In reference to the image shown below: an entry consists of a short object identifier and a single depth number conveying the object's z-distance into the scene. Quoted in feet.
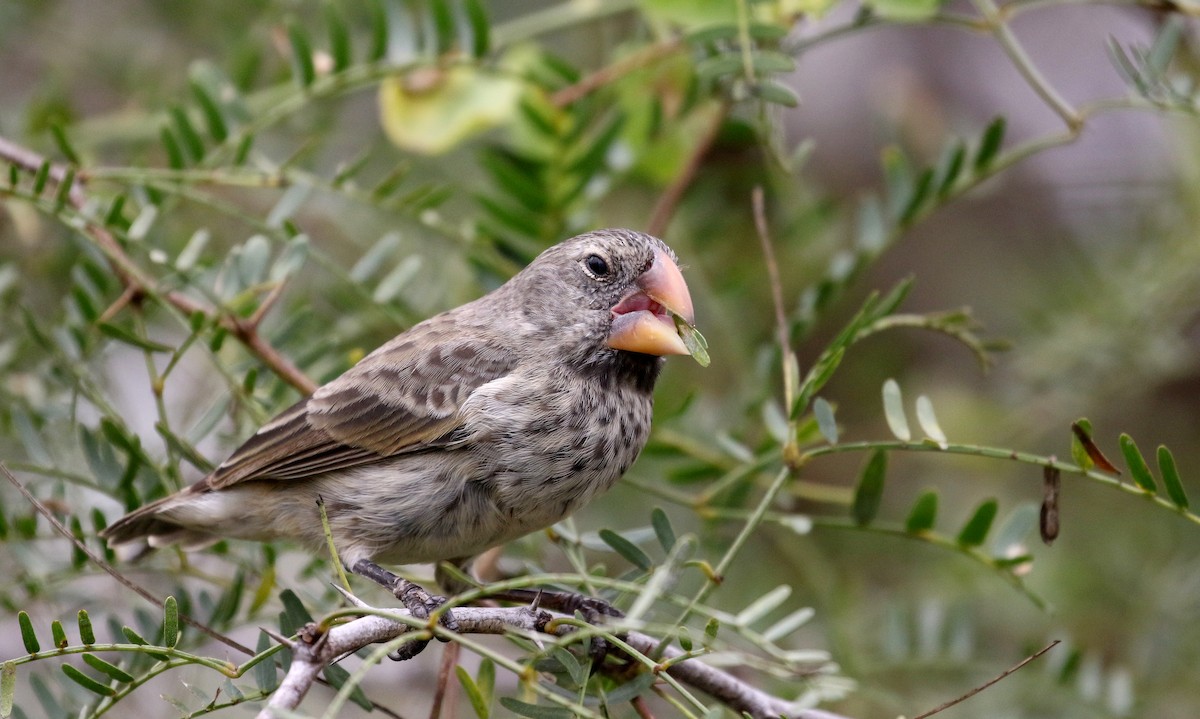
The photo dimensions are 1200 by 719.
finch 19.13
